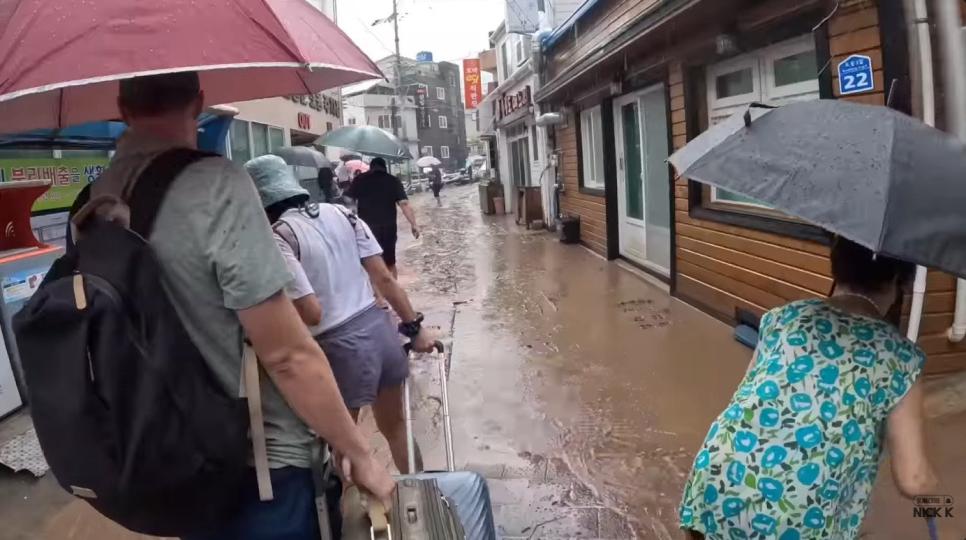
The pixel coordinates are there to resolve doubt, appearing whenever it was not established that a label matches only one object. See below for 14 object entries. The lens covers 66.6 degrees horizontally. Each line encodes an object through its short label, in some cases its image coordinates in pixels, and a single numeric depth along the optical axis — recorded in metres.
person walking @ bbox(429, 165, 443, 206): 35.25
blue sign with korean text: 4.33
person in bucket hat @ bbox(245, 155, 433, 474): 2.73
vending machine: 4.41
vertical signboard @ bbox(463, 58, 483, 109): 40.88
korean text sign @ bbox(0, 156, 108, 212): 5.29
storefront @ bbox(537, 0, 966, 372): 4.36
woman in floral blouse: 1.69
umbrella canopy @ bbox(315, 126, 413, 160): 8.47
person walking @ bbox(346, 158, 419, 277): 7.10
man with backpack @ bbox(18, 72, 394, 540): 1.32
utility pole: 39.59
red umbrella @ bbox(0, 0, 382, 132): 1.38
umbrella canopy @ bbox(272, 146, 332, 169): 9.70
